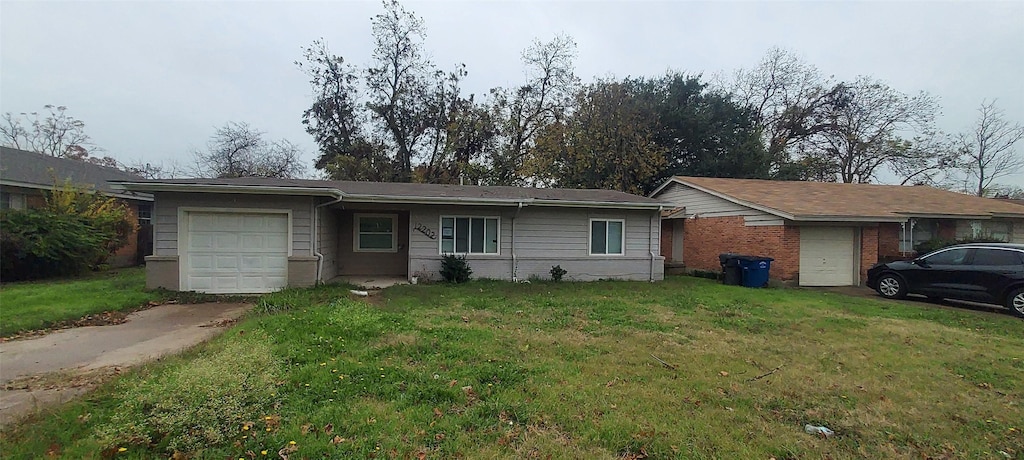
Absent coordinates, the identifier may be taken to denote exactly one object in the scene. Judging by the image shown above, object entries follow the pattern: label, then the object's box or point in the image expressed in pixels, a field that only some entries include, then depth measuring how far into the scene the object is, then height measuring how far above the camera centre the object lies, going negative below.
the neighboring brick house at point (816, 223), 13.84 +0.35
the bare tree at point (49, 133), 29.03 +5.93
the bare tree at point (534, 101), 25.77 +7.42
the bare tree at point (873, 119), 27.34 +7.05
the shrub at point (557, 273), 13.12 -1.27
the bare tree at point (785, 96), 28.05 +8.66
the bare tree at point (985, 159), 30.54 +5.24
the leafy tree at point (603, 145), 22.48 +4.30
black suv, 9.62 -0.96
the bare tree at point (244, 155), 30.83 +4.93
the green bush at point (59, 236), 11.41 -0.35
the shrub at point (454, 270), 12.13 -1.13
